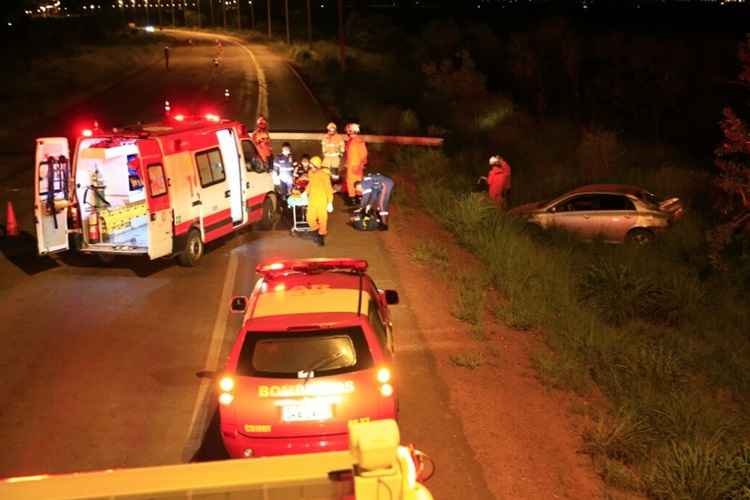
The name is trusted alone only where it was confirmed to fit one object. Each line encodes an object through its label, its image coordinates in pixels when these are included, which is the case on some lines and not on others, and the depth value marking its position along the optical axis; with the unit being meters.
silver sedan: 16.78
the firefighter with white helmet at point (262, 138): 18.53
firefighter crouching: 15.58
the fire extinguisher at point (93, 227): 13.41
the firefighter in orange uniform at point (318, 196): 13.99
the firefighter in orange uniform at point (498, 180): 17.81
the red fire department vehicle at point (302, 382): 6.56
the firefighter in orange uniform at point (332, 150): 17.67
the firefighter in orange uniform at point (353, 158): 16.30
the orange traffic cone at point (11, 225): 15.88
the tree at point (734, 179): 13.09
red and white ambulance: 12.80
